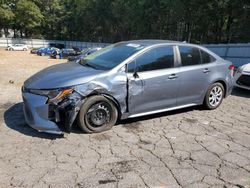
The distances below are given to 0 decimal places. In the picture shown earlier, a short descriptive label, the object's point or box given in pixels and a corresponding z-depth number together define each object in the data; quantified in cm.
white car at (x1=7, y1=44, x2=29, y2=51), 3172
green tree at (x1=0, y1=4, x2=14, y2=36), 3709
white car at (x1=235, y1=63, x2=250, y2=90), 553
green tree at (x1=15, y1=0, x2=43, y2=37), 4015
